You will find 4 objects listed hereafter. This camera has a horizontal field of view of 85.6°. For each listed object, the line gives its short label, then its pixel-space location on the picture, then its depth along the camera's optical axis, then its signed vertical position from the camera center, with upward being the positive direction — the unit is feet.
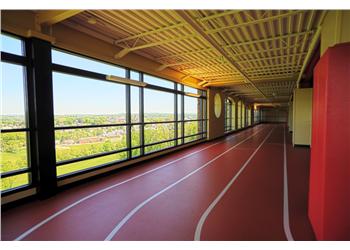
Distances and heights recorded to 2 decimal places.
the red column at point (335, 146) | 6.40 -1.10
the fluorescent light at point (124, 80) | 14.93 +3.10
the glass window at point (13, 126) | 10.11 -0.42
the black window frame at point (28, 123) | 10.18 -0.29
